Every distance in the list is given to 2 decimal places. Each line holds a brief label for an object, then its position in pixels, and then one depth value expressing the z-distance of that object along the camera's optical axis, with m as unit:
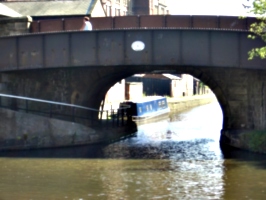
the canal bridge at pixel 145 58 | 29.61
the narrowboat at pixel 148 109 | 45.62
